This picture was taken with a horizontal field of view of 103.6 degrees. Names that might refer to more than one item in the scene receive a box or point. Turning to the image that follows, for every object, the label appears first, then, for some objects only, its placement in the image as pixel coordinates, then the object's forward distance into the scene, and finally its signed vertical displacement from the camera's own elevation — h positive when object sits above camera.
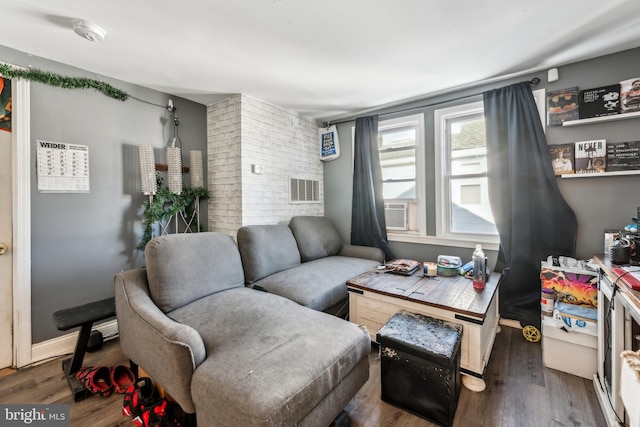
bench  1.64 -0.72
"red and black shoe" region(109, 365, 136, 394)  1.66 -1.12
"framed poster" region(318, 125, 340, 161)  3.60 +1.01
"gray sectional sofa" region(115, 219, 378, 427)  1.02 -0.66
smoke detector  1.59 +1.22
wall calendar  2.01 +0.42
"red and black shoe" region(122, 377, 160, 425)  1.34 -1.01
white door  1.88 -0.18
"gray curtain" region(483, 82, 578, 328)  2.25 +0.06
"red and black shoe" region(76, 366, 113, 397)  1.60 -1.06
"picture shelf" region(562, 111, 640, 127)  1.95 +0.72
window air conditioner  3.09 -0.06
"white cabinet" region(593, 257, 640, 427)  1.23 -0.70
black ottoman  1.33 -0.88
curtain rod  2.32 +1.22
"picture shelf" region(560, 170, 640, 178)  1.94 +0.27
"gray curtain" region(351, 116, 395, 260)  3.23 +0.28
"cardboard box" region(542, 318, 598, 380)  1.68 -1.00
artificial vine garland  1.89 +1.14
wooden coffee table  1.62 -0.68
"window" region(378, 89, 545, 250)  2.69 +0.34
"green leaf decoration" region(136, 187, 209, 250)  2.46 +0.08
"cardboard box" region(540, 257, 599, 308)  1.73 -0.54
